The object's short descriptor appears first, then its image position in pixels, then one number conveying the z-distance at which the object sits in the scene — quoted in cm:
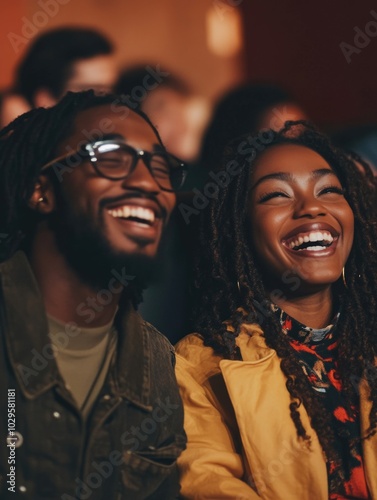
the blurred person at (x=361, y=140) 170
